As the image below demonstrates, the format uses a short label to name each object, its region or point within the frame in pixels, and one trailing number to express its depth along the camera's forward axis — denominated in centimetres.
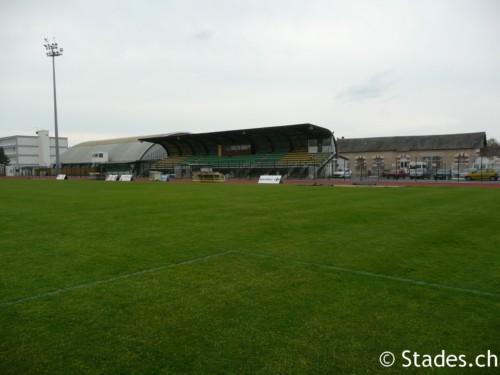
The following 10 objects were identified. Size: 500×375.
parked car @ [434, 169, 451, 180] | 4897
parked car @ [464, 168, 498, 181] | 4606
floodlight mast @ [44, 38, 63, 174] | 5141
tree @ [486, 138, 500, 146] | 10163
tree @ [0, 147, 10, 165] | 10838
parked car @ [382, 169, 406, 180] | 5397
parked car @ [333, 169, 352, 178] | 5581
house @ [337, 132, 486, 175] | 6756
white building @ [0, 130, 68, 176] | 10600
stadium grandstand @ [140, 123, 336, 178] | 5381
